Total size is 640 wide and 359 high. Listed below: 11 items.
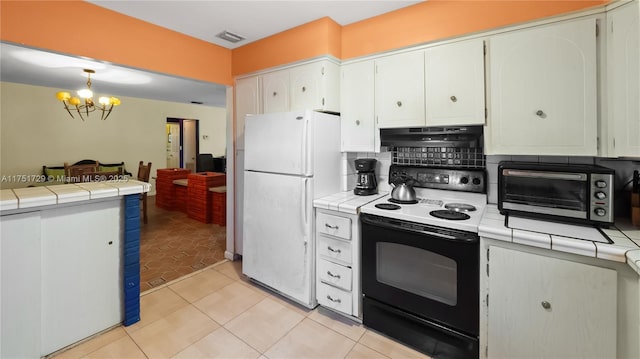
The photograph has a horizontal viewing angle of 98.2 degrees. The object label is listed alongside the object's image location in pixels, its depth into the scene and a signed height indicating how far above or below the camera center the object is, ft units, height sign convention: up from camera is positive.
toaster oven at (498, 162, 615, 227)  4.87 -0.26
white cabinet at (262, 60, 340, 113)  8.07 +2.83
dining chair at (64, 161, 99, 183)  13.08 +0.26
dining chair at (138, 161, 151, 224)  15.93 +0.26
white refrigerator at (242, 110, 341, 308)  7.38 -0.30
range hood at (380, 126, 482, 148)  6.65 +1.08
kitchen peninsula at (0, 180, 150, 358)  5.35 -1.82
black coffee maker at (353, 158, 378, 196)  8.16 +0.05
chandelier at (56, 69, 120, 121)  14.07 +4.74
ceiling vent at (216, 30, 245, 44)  9.14 +4.84
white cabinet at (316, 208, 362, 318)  6.86 -2.14
